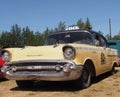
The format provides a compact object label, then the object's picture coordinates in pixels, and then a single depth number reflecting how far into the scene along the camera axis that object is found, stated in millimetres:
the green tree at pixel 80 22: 58528
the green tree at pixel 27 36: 66475
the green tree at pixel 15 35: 65900
